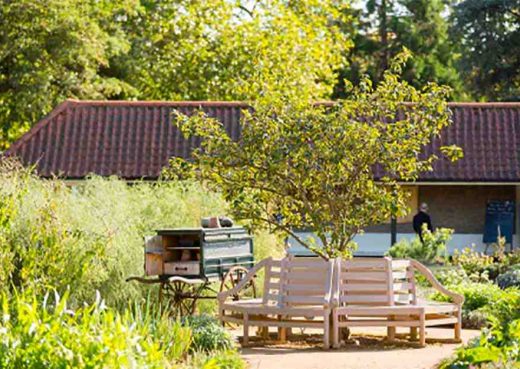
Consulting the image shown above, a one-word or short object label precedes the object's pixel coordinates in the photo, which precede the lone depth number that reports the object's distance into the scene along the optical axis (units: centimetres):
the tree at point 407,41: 5472
